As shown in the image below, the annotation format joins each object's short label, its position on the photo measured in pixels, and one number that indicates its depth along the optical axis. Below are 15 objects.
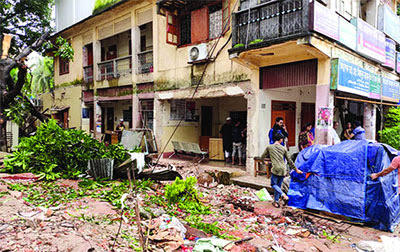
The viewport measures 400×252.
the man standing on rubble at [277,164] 6.23
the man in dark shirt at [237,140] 10.21
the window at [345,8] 8.13
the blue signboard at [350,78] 7.29
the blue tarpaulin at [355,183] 5.10
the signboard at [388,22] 10.12
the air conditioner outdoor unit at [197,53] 10.25
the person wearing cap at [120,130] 13.53
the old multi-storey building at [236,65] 7.48
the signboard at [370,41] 8.46
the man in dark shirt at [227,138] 10.53
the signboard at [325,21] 6.77
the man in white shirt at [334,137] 7.57
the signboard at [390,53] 10.19
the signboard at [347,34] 7.61
